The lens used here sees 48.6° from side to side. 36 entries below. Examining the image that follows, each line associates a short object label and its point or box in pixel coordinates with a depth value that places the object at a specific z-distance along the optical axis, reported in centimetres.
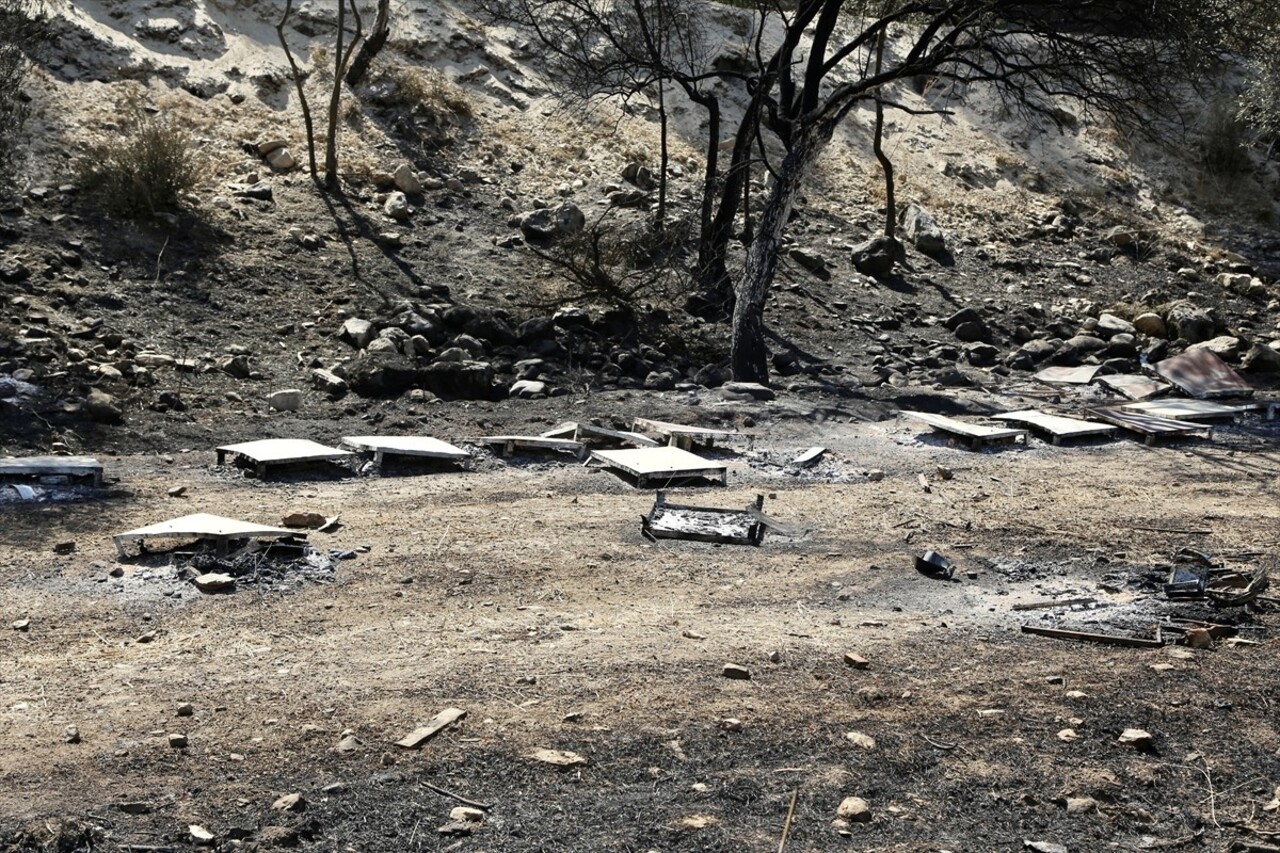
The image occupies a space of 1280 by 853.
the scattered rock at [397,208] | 1606
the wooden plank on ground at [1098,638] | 569
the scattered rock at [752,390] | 1193
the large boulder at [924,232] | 1831
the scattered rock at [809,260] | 1689
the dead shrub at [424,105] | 1825
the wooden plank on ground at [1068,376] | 1370
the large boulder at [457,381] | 1166
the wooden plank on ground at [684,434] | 1006
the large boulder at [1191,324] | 1560
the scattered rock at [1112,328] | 1581
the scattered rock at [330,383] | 1155
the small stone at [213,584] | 610
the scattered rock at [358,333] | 1260
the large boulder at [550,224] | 1609
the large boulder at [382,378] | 1154
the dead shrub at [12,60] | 1215
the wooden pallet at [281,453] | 875
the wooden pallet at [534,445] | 964
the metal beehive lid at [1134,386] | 1289
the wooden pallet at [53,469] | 826
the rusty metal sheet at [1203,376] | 1297
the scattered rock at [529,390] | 1182
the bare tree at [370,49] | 1842
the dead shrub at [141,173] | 1415
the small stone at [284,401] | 1116
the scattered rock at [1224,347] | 1468
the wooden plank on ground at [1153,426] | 1098
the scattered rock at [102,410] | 1012
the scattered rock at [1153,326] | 1600
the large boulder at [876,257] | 1717
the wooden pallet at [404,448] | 913
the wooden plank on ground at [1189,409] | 1186
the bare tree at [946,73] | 1238
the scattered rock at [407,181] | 1673
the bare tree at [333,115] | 1581
